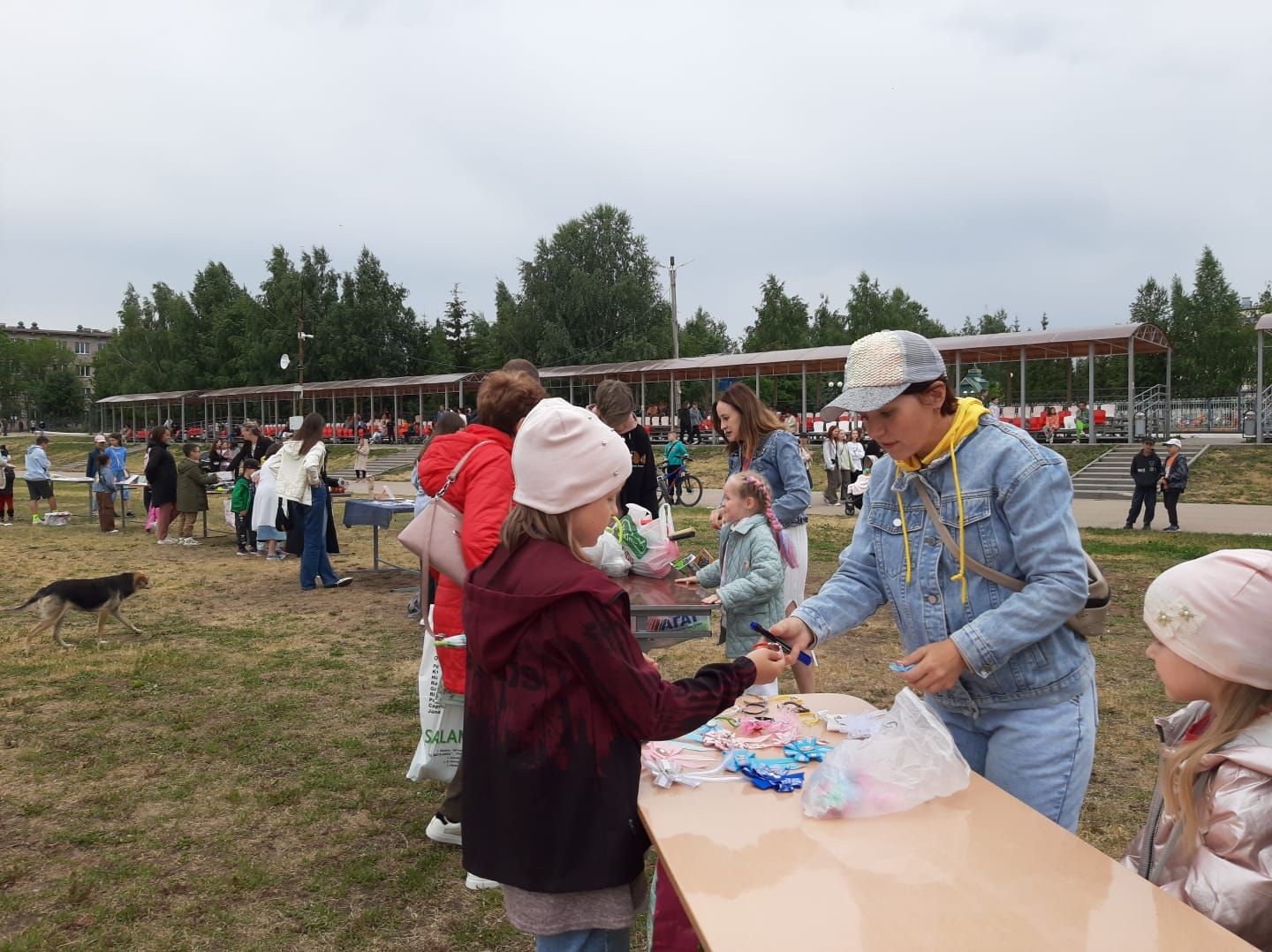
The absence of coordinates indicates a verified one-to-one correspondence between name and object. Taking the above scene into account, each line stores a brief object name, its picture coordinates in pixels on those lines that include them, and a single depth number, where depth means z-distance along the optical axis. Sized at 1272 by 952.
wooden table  1.33
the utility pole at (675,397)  32.64
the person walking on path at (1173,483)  13.80
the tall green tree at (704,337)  64.97
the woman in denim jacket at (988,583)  1.84
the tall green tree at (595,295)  50.53
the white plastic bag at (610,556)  4.36
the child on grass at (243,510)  12.12
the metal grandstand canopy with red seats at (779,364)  24.36
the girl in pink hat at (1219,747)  1.46
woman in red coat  2.97
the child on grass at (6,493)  16.11
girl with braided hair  3.86
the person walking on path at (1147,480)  13.52
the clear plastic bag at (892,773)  1.77
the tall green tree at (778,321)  59.19
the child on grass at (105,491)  14.88
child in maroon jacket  1.65
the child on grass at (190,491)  13.01
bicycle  18.30
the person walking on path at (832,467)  18.09
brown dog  6.95
